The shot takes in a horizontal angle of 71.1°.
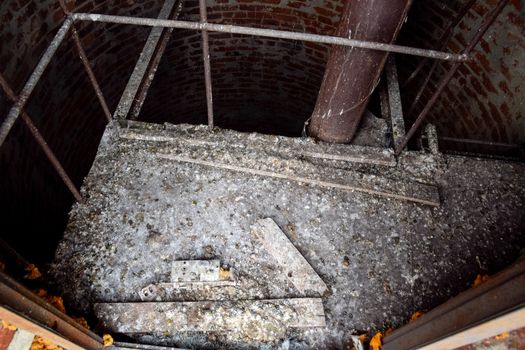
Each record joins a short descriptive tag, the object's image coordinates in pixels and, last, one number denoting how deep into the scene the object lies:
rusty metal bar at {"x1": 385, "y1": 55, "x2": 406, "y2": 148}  2.73
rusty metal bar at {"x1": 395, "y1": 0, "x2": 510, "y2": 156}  1.98
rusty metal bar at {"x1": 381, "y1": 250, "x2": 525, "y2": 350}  1.10
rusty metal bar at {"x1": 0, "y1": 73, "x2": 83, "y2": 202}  1.66
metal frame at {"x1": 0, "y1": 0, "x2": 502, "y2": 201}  1.71
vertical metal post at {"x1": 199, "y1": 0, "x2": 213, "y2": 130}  1.80
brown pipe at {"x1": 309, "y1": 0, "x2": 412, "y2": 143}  1.93
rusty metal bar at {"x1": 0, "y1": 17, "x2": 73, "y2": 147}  1.64
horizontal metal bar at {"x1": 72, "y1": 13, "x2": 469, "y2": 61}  1.87
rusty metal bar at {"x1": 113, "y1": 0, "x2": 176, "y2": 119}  2.66
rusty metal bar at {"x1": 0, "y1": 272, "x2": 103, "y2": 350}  1.28
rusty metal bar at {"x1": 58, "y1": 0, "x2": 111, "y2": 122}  1.98
